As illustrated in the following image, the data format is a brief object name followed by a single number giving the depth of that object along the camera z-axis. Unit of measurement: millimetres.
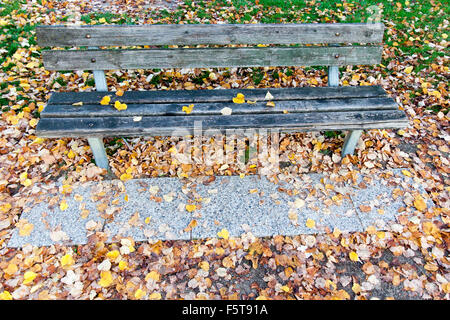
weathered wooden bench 2570
